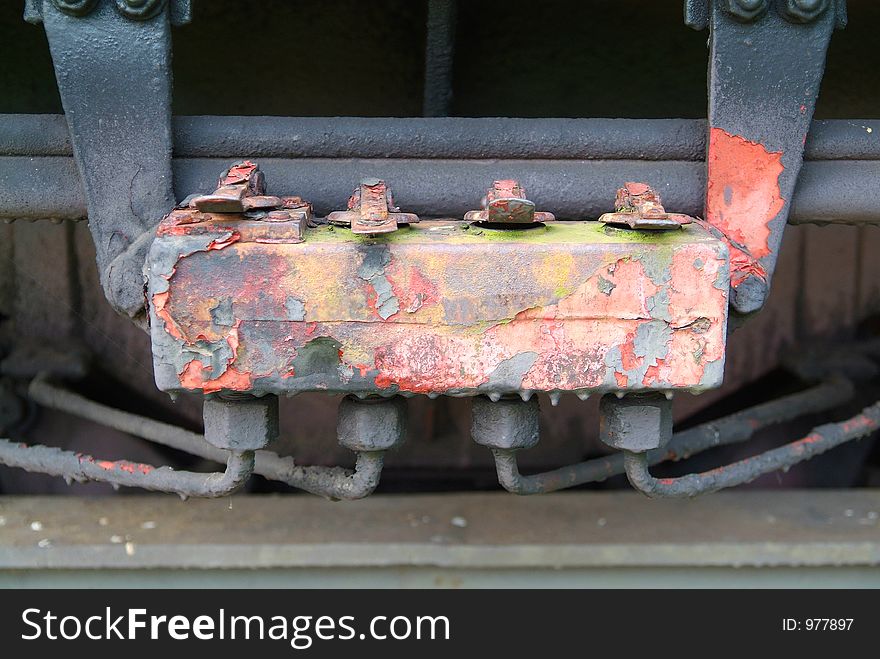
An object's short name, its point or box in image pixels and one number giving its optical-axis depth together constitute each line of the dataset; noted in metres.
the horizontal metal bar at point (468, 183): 0.82
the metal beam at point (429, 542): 0.95
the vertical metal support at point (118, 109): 0.79
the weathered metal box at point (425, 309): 0.76
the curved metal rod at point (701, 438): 0.84
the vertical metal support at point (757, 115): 0.80
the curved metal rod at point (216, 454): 0.83
